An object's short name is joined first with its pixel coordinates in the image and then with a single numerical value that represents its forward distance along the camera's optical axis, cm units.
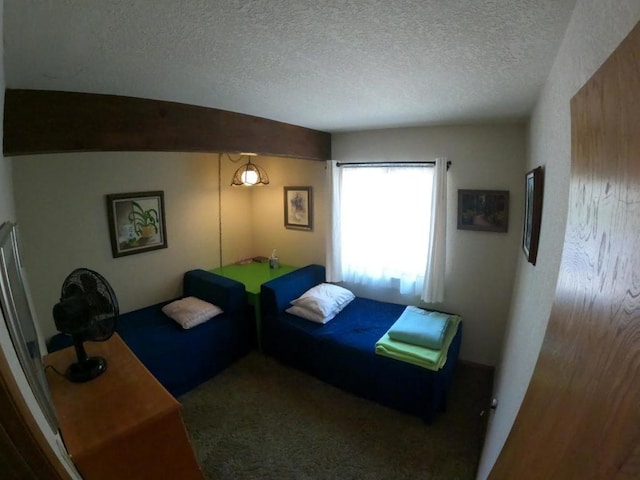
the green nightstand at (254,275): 315
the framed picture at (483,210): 254
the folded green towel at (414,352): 217
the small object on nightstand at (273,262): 387
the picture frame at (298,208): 362
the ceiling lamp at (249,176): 343
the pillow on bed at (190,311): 277
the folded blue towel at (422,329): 233
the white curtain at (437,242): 265
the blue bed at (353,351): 223
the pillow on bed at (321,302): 287
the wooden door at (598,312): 41
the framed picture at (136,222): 286
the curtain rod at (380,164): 273
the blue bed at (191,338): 247
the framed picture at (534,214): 138
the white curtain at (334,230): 319
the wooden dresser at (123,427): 114
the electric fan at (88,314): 143
